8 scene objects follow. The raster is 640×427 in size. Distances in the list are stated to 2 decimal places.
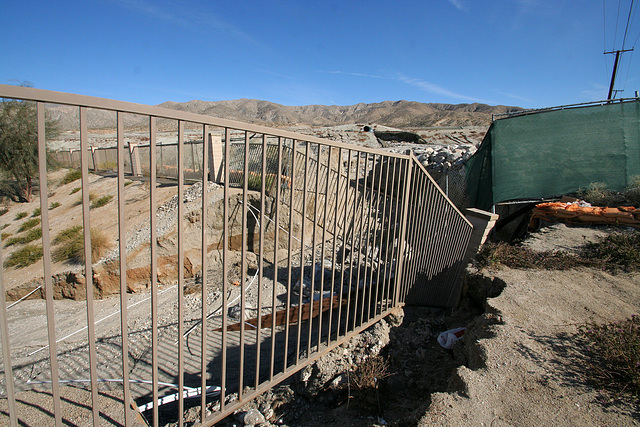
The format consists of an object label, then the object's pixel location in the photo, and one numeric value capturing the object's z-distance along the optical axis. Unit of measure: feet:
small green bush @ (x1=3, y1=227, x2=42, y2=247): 36.42
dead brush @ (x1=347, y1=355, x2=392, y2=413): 9.11
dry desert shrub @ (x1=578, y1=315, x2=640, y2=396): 6.98
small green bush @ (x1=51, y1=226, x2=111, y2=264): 26.14
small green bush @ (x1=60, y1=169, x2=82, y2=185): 57.90
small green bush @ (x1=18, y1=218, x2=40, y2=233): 41.70
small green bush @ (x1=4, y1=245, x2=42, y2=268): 30.53
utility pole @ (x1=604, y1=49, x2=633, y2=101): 54.24
